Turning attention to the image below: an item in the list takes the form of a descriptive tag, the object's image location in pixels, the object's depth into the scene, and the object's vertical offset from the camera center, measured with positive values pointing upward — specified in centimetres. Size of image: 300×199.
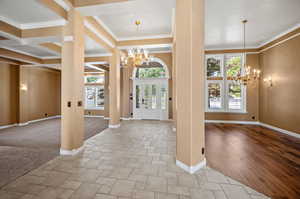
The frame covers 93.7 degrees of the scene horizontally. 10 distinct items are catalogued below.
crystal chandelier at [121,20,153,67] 457 +140
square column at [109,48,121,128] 582 +39
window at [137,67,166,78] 797 +151
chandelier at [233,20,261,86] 518 +85
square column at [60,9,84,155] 317 +28
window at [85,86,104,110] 990 +10
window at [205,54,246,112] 700 +70
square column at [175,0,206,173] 245 +26
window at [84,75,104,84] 988 +138
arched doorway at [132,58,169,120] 780 +42
